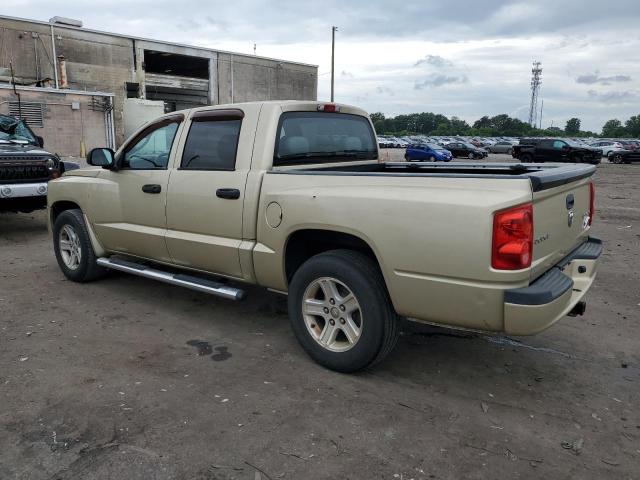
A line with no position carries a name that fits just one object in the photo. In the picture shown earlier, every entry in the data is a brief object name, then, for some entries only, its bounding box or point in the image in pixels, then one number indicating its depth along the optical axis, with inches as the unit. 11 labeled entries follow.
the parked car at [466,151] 1595.7
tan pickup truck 114.7
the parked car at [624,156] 1317.7
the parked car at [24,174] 312.5
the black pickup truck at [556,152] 1192.8
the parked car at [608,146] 1493.4
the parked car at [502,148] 1745.8
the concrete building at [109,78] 1045.2
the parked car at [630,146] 1489.4
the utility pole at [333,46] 1845.5
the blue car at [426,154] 1334.9
